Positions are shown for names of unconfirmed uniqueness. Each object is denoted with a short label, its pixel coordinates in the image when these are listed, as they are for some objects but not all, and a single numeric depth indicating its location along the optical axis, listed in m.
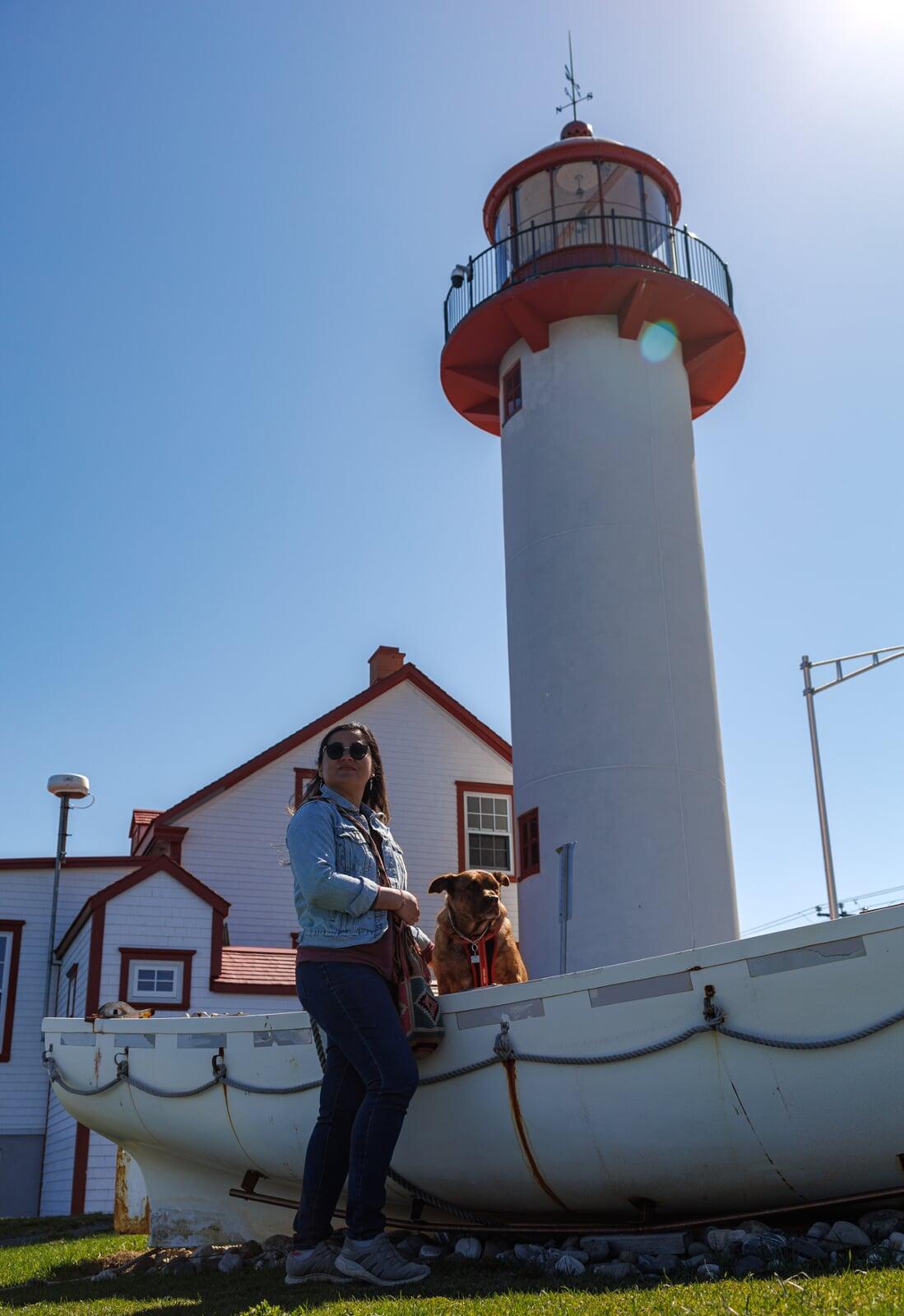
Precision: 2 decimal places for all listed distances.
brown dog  6.96
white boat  4.71
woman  4.90
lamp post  18.78
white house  16.61
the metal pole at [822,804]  14.67
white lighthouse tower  14.12
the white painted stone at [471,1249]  5.55
